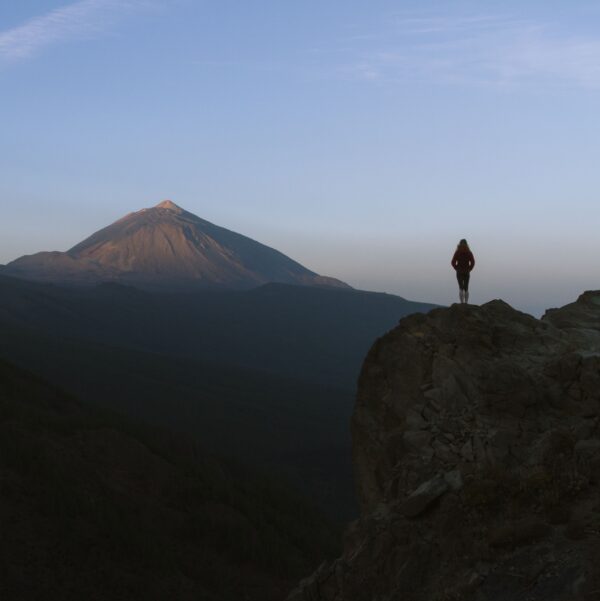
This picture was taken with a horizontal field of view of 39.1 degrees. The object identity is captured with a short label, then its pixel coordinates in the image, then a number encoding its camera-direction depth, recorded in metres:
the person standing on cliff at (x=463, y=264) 16.92
